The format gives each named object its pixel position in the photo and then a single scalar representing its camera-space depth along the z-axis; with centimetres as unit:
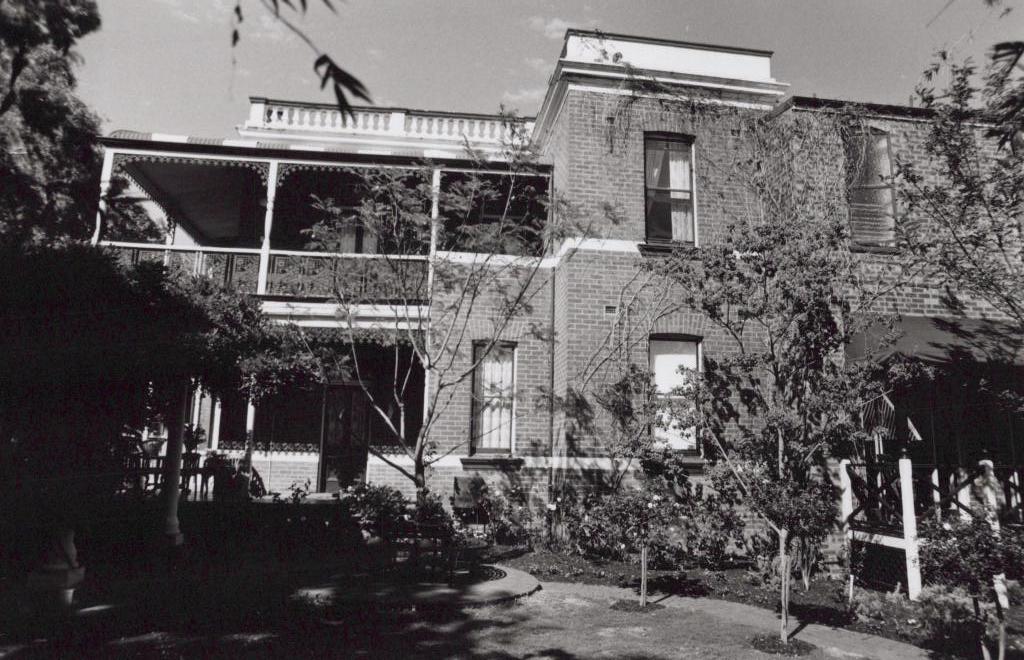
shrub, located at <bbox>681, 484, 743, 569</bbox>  1002
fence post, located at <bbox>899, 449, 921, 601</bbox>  776
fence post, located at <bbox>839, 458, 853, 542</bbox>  931
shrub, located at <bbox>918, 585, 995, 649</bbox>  637
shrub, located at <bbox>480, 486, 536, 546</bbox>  1082
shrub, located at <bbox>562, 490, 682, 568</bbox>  773
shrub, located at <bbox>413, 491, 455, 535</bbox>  844
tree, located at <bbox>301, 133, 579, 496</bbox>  949
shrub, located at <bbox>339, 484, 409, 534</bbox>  852
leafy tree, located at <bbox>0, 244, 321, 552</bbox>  640
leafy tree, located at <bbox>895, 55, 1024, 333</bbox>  794
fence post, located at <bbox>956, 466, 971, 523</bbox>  841
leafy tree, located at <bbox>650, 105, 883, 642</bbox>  741
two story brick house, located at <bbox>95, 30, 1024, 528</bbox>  1084
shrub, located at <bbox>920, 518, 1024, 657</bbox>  497
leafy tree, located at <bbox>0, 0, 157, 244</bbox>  255
